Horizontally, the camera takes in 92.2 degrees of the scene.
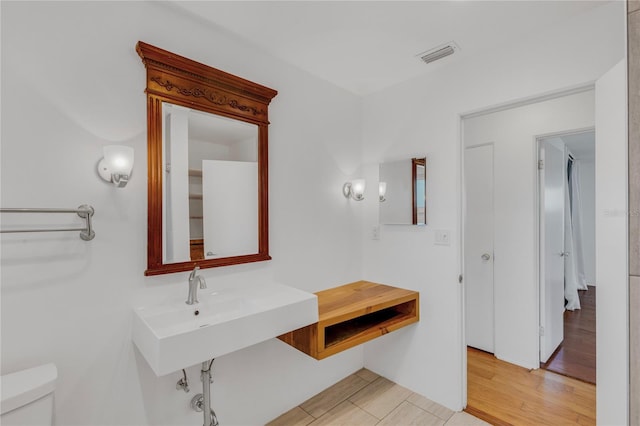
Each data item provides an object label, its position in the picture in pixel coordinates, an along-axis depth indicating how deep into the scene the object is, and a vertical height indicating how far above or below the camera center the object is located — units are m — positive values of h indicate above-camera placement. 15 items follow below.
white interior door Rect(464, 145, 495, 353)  2.95 -0.37
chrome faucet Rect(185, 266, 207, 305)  1.57 -0.37
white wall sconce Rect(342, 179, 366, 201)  2.56 +0.19
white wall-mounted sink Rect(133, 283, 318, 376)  1.23 -0.52
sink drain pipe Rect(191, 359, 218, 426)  1.59 -0.96
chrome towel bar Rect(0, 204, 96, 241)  1.18 -0.03
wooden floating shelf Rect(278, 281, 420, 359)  1.80 -0.72
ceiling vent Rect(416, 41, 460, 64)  1.96 +1.05
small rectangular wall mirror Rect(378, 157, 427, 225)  2.31 +0.15
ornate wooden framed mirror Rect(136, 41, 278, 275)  1.56 +0.27
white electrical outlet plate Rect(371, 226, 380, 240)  2.62 -0.18
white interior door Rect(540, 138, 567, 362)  2.69 -0.33
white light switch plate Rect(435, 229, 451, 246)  2.18 -0.18
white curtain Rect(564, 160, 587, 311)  4.02 -0.51
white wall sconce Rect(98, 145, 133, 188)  1.35 +0.22
